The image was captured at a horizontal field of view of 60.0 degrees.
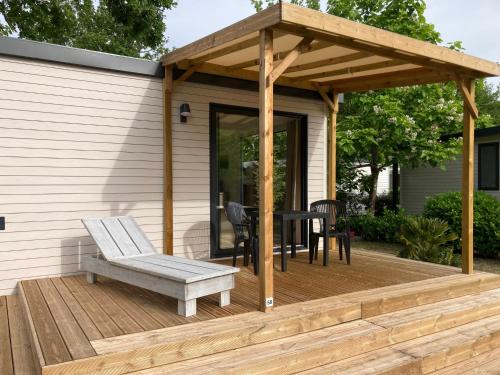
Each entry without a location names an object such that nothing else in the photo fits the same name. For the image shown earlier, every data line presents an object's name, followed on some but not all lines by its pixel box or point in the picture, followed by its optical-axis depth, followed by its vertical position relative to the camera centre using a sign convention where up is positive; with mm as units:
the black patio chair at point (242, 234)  4715 -582
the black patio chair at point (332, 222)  5172 -530
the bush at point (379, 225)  9930 -1016
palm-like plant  6590 -913
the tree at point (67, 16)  10945 +4369
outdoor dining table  4625 -408
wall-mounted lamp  5098 +850
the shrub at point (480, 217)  7727 -634
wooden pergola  3244 +1234
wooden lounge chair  3158 -690
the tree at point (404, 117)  9070 +1395
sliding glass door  5547 +269
